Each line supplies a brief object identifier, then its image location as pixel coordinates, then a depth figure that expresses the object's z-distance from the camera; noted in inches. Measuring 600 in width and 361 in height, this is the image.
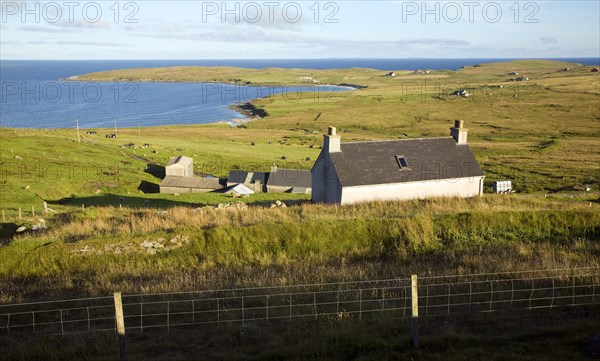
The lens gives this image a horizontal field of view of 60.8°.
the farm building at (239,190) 2090.3
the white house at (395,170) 1266.0
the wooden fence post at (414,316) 398.9
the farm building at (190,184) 2196.1
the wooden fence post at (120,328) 371.8
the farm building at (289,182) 2256.4
